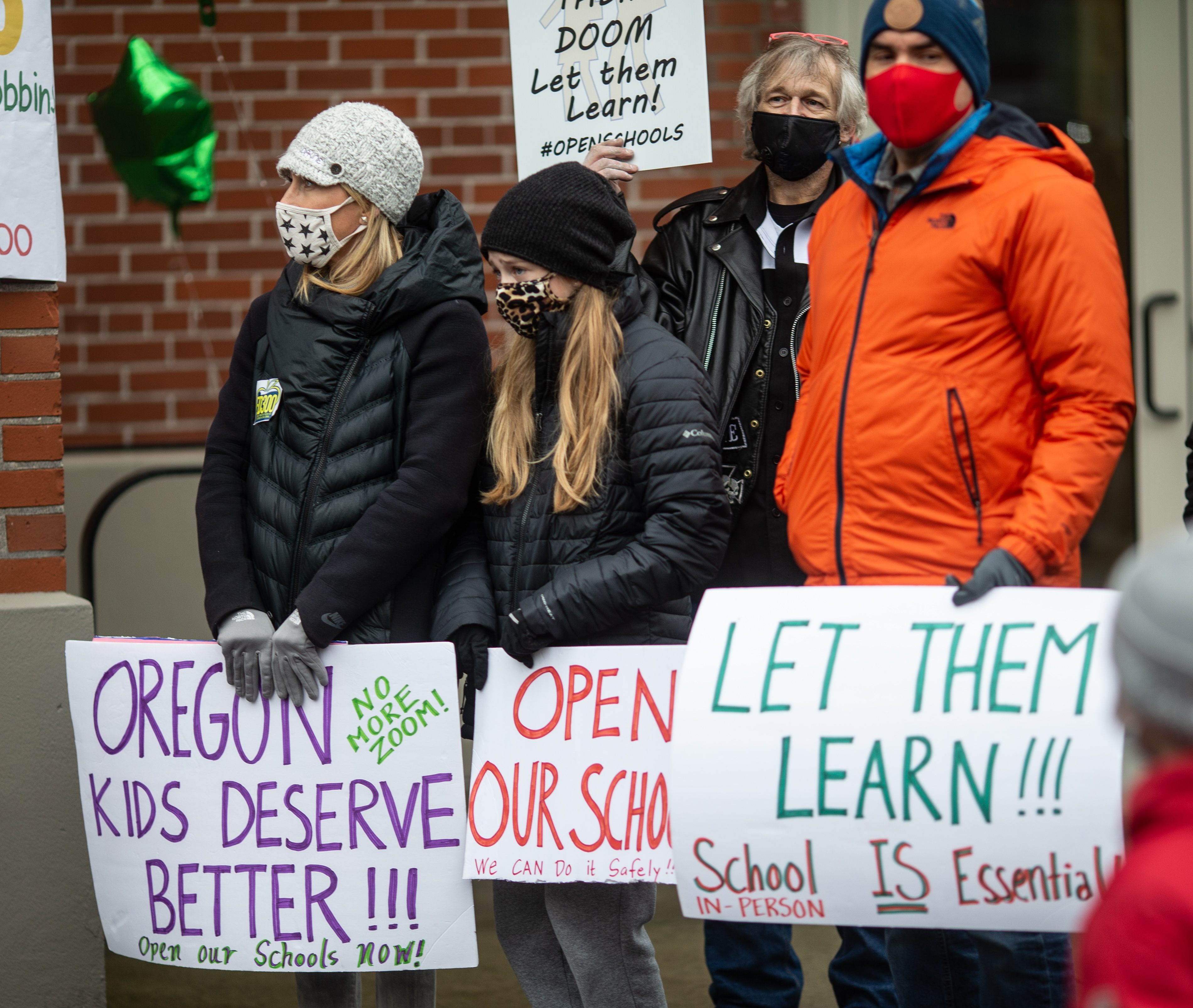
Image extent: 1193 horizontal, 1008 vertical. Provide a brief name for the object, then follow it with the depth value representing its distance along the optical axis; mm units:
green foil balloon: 9414
